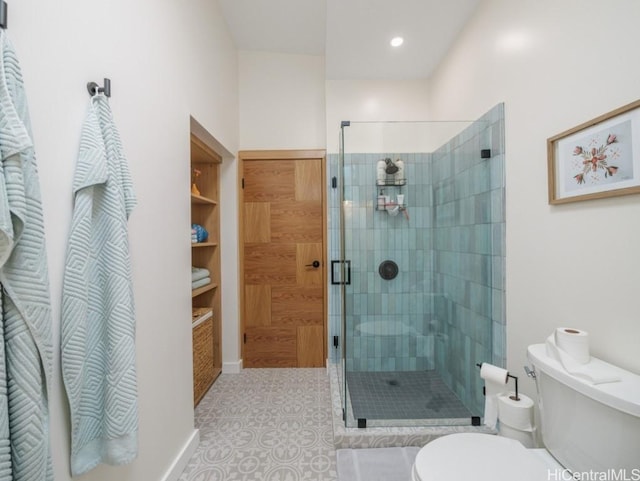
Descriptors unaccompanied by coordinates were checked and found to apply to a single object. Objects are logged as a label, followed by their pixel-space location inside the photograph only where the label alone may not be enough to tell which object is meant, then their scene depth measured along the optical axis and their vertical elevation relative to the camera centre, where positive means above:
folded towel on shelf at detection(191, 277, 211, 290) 2.25 -0.32
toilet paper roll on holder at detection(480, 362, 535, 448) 1.23 -0.72
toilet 0.81 -0.62
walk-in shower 1.99 -0.17
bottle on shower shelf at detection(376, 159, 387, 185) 2.24 +0.46
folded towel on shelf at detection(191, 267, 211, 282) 2.25 -0.25
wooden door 2.77 -0.19
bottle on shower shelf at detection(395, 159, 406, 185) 2.23 +0.49
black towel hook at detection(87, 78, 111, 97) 0.97 +0.50
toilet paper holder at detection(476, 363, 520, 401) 1.28 -0.68
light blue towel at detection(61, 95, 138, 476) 0.86 -0.21
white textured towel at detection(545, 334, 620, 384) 0.89 -0.41
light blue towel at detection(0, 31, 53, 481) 0.63 -0.12
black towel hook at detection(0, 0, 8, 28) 0.68 +0.52
